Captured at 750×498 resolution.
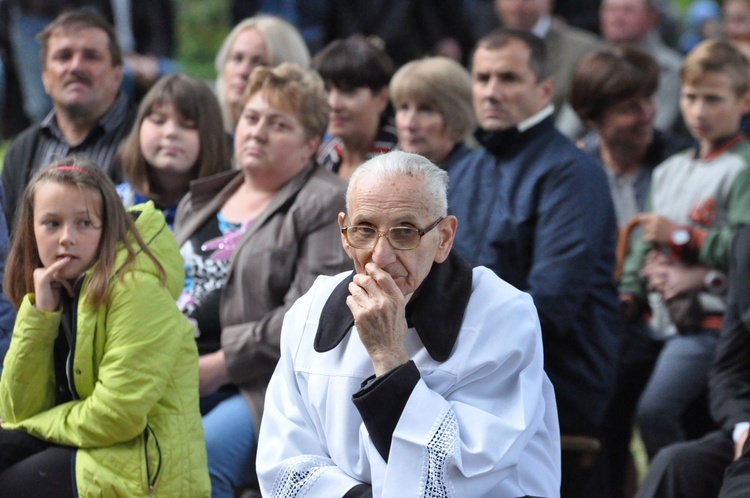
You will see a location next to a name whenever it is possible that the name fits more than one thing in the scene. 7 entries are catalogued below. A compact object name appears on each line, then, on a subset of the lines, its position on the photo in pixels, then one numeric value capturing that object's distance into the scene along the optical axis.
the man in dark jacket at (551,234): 9.90
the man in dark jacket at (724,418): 9.21
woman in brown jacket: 9.71
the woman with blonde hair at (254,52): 13.22
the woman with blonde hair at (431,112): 11.69
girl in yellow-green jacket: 8.17
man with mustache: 12.30
